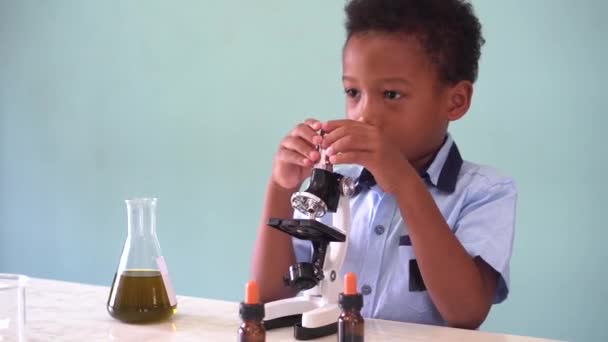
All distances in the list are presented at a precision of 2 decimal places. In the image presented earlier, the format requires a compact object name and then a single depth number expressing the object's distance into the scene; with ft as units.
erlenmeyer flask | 3.53
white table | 3.27
